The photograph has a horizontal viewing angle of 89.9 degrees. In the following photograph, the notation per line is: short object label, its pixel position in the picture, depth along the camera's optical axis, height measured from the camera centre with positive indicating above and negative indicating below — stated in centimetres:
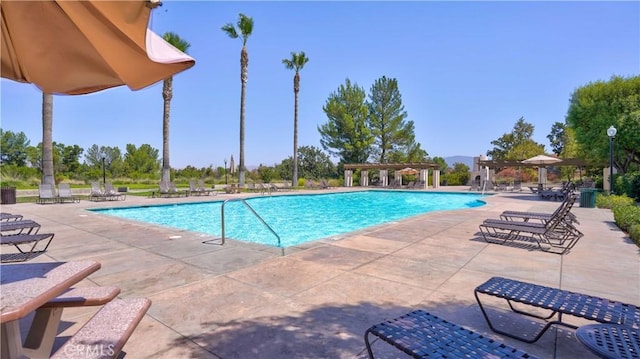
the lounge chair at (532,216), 672 -72
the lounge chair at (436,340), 163 -88
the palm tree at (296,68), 2819 +1043
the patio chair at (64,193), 1384 -53
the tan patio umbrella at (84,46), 185 +92
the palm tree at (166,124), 2053 +370
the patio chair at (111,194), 1506 -61
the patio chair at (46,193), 1341 -52
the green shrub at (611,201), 1102 -63
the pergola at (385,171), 2578 +100
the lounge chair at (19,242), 420 -81
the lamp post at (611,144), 1223 +153
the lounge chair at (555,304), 217 -90
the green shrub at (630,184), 1368 -6
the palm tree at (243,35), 2453 +1141
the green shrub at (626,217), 669 -74
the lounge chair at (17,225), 502 -73
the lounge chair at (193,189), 1823 -45
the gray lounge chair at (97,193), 1481 -57
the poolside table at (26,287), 145 -57
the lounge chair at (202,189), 1836 -45
